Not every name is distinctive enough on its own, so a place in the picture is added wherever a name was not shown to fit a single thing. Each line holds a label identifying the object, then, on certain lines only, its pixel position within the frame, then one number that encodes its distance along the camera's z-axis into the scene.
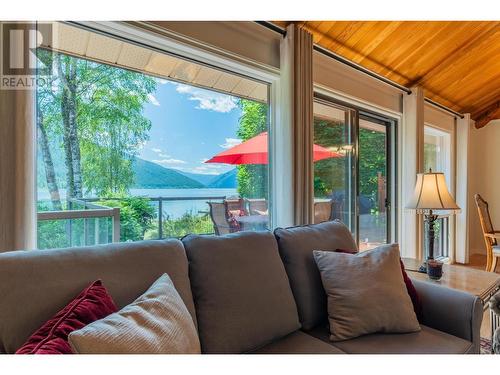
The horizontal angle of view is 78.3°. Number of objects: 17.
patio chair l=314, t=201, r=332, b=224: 2.78
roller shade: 1.63
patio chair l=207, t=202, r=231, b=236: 2.29
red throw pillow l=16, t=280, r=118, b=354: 0.77
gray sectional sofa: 0.99
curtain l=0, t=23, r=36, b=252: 1.29
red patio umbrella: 2.29
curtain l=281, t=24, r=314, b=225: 2.27
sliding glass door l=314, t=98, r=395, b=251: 2.89
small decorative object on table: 1.95
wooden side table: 1.75
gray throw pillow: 1.41
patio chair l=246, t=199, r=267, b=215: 2.43
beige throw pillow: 0.76
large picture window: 1.62
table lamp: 2.13
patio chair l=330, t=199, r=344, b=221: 3.00
